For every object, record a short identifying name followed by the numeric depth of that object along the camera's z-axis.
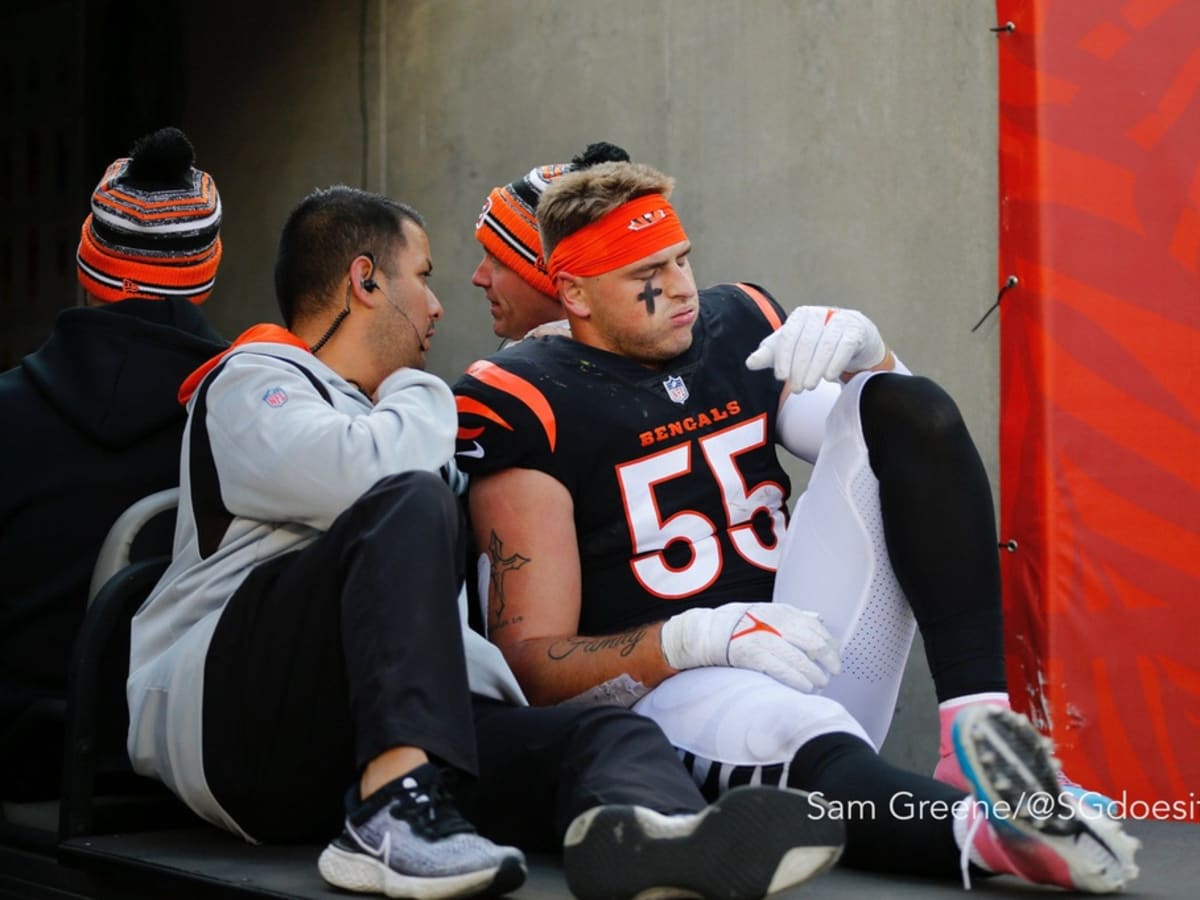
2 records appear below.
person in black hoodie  5.50
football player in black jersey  4.62
